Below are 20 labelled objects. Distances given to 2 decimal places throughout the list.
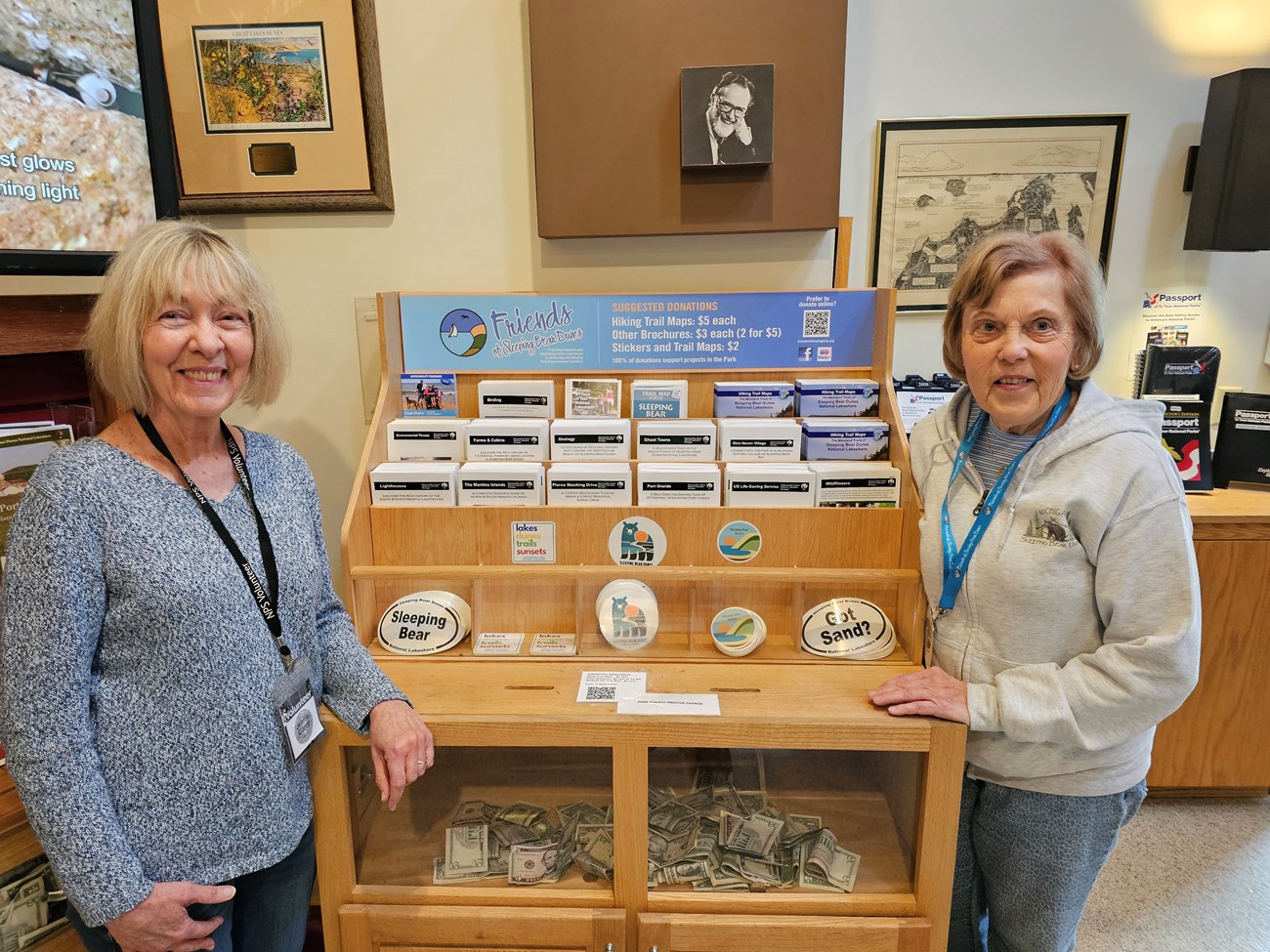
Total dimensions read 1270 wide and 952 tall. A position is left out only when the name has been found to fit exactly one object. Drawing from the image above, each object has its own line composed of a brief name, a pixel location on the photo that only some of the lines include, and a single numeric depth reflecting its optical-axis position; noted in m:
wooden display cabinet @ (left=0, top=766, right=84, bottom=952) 1.27
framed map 2.00
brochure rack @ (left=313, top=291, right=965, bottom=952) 1.33
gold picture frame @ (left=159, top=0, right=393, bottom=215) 1.75
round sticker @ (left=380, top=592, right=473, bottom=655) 1.55
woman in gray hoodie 1.17
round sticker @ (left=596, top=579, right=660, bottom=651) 1.54
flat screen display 1.34
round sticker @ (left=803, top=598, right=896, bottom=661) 1.53
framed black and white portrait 1.63
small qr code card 1.38
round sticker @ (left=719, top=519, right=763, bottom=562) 1.57
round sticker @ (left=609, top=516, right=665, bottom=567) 1.57
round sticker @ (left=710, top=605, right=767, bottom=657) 1.53
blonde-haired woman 0.97
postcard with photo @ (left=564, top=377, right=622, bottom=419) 1.73
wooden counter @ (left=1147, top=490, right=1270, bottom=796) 2.08
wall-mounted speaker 1.90
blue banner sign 1.75
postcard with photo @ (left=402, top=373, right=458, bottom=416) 1.75
